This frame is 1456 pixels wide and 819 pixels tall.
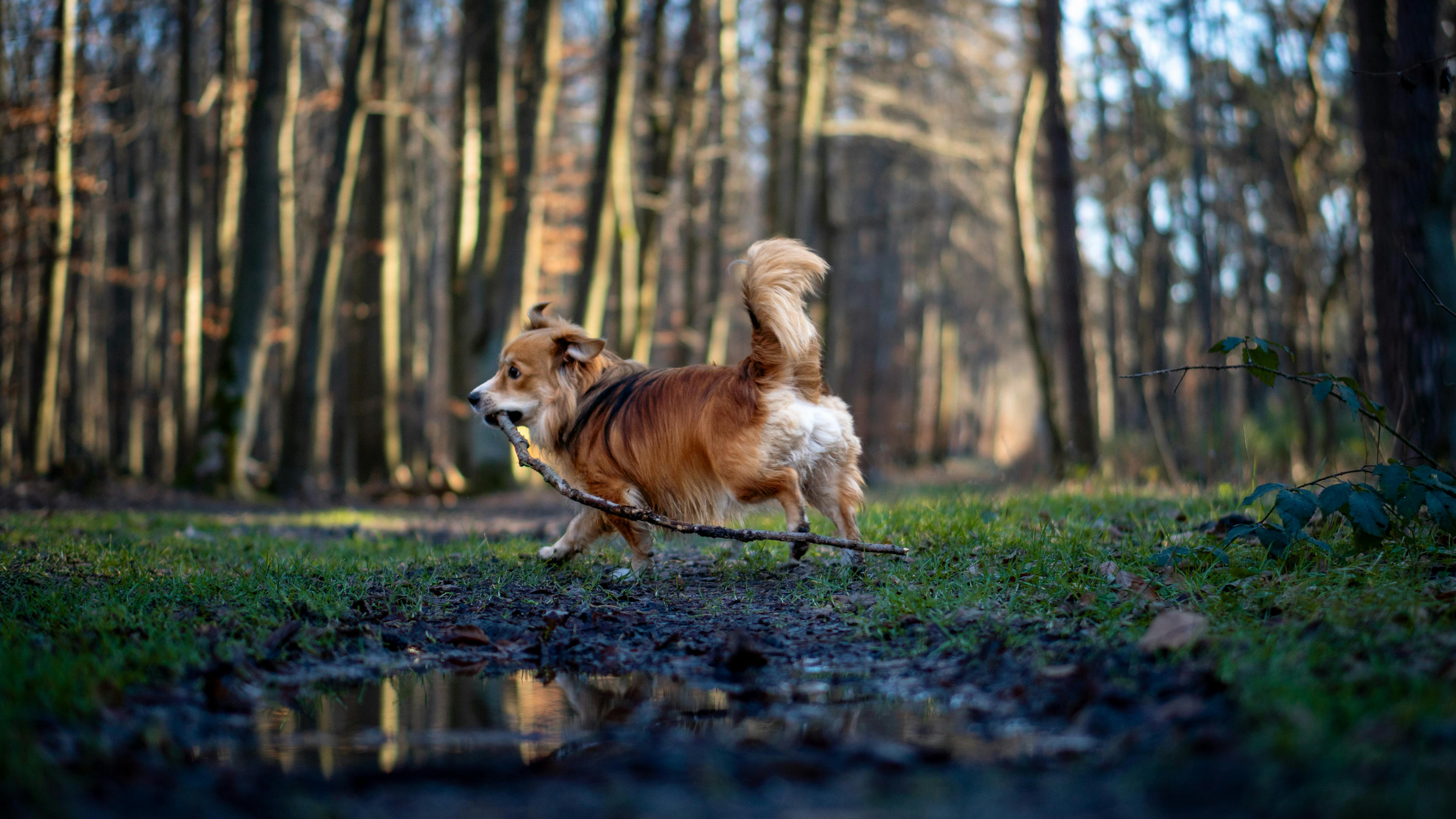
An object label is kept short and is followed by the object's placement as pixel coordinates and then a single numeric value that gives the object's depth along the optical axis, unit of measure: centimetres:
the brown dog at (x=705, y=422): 537
